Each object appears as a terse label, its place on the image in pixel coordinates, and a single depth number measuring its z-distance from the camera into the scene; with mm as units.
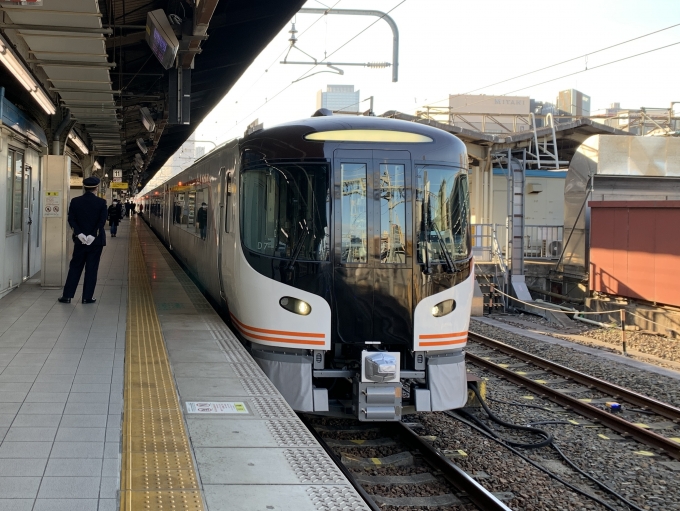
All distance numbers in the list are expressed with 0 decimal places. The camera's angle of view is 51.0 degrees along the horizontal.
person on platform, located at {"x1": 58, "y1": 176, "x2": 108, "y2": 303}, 9688
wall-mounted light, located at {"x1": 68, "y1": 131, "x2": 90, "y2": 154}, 16867
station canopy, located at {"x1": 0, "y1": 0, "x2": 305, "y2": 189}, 7539
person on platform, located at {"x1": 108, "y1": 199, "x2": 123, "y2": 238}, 28609
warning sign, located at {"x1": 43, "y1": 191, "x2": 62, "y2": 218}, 11336
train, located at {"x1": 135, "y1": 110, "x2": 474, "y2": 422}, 6625
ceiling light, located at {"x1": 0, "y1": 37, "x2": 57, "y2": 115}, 7188
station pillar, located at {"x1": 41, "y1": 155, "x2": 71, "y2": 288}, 11320
